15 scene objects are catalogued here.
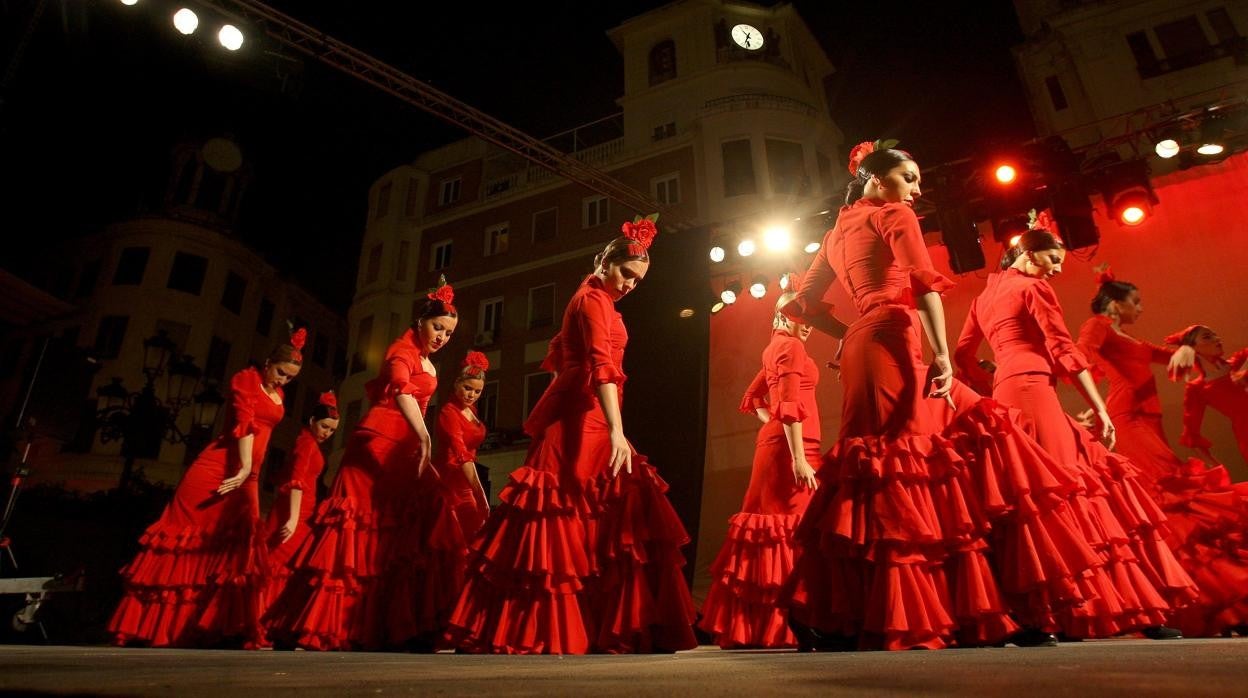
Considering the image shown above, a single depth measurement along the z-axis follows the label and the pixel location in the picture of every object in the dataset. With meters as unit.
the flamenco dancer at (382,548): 3.23
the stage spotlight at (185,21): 5.87
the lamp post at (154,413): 7.79
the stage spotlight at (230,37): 6.11
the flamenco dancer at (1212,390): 4.53
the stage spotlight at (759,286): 8.53
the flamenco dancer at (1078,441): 2.48
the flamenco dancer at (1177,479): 3.29
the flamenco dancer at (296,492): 4.39
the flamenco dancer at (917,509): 2.15
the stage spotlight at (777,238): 8.08
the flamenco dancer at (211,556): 4.04
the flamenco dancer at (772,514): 3.77
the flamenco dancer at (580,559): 2.64
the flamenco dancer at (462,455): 4.28
